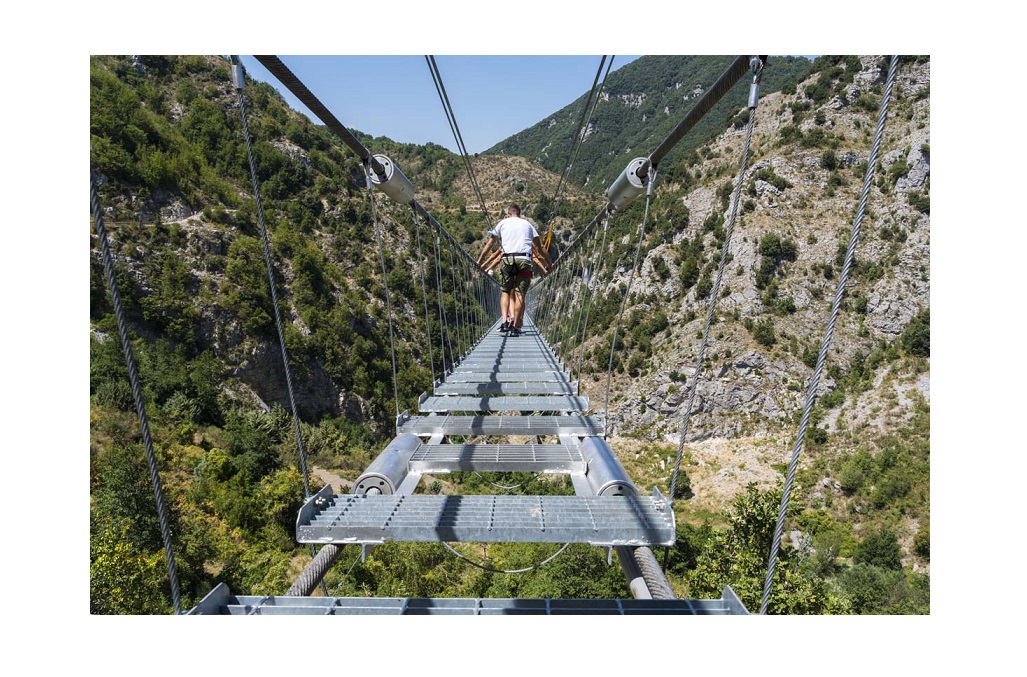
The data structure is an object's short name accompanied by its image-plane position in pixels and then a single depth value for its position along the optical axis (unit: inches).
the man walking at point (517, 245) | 191.6
